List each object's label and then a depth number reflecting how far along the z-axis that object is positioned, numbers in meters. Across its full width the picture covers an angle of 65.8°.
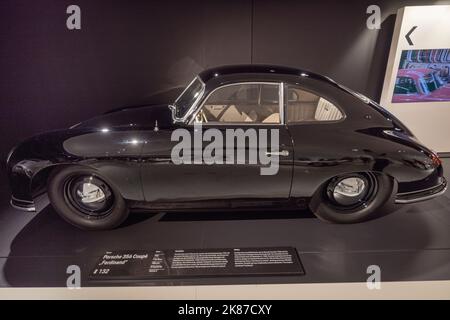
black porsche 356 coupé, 2.65
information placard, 2.37
